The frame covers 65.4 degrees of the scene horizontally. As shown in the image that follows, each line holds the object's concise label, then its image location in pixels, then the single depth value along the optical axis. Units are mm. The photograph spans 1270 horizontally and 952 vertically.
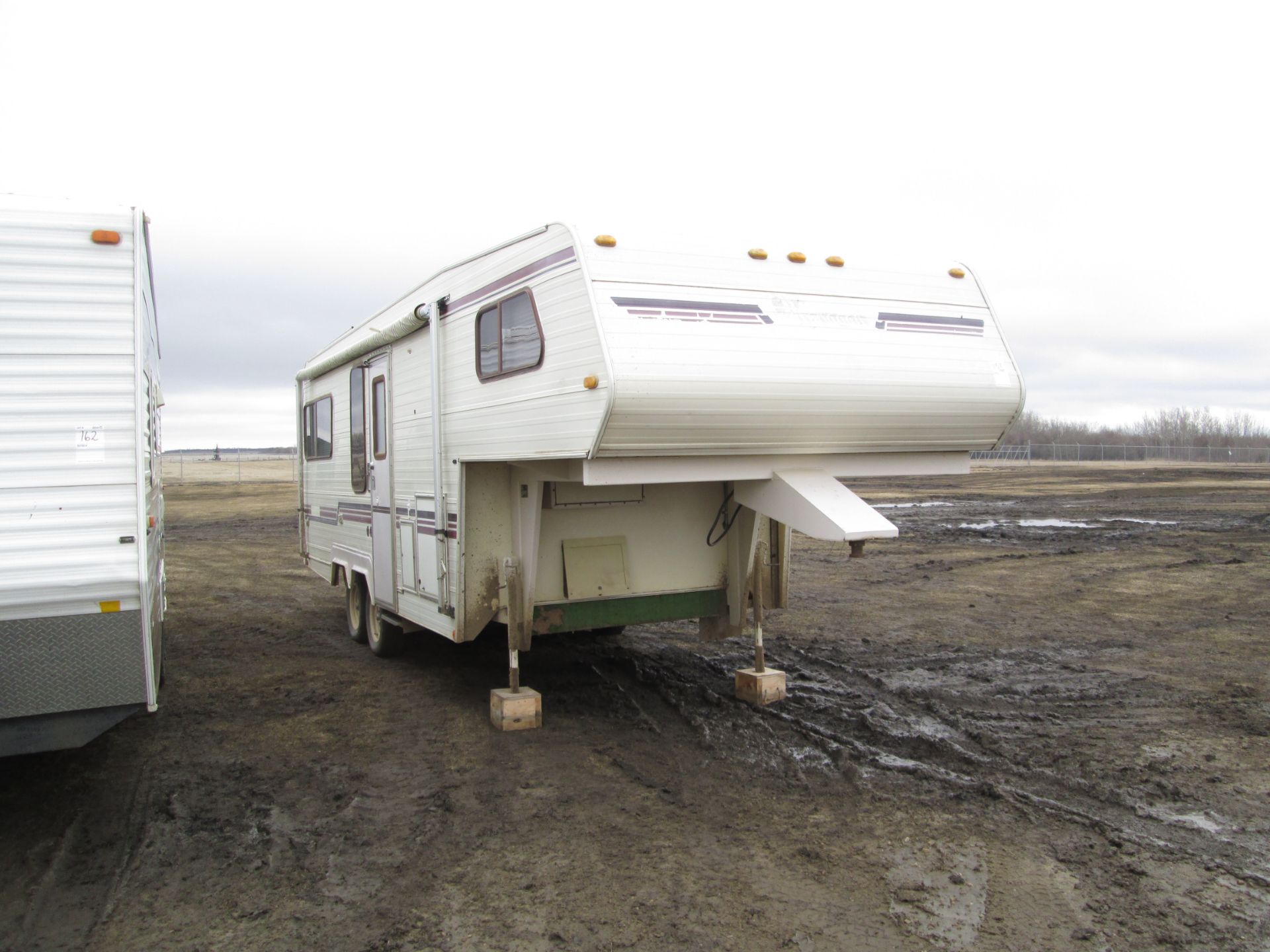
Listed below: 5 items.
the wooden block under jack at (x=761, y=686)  7238
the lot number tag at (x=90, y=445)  4738
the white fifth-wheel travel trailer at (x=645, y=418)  5621
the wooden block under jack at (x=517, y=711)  6730
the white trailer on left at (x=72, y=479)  4547
